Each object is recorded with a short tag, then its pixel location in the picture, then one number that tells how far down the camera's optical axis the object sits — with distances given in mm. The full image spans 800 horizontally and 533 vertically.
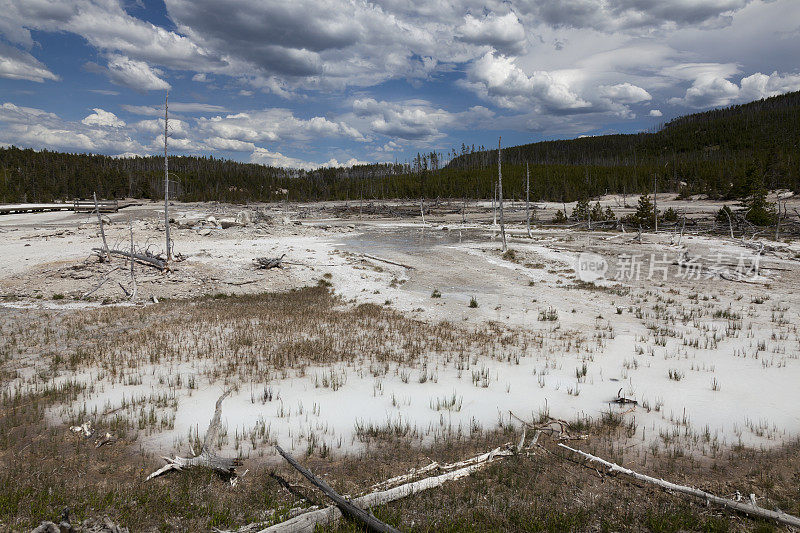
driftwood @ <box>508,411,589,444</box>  6696
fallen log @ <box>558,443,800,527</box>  4441
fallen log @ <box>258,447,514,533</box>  4188
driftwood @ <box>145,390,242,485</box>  5359
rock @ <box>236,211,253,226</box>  47038
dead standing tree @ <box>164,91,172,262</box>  22491
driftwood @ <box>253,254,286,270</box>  23734
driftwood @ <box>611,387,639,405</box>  7852
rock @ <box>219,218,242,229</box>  44812
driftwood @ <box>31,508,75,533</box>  3539
